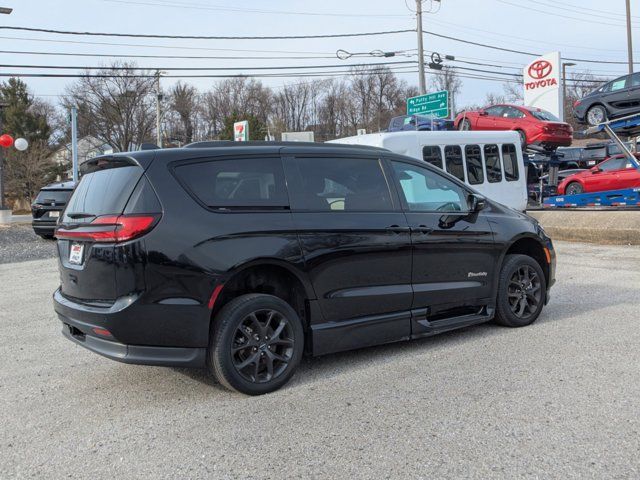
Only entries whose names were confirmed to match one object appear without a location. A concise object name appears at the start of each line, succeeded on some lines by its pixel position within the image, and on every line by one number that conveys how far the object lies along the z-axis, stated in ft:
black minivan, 12.87
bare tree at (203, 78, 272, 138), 266.77
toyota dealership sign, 96.12
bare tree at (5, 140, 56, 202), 131.85
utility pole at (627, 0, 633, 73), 110.01
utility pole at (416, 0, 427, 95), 94.58
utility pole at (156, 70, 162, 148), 150.95
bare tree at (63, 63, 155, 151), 201.57
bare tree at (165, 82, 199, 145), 237.66
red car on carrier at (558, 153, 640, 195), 53.57
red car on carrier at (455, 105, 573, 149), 59.41
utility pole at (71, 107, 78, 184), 92.82
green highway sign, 82.07
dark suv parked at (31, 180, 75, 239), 51.26
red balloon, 78.10
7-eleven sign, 92.68
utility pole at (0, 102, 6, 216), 73.76
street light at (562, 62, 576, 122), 142.28
